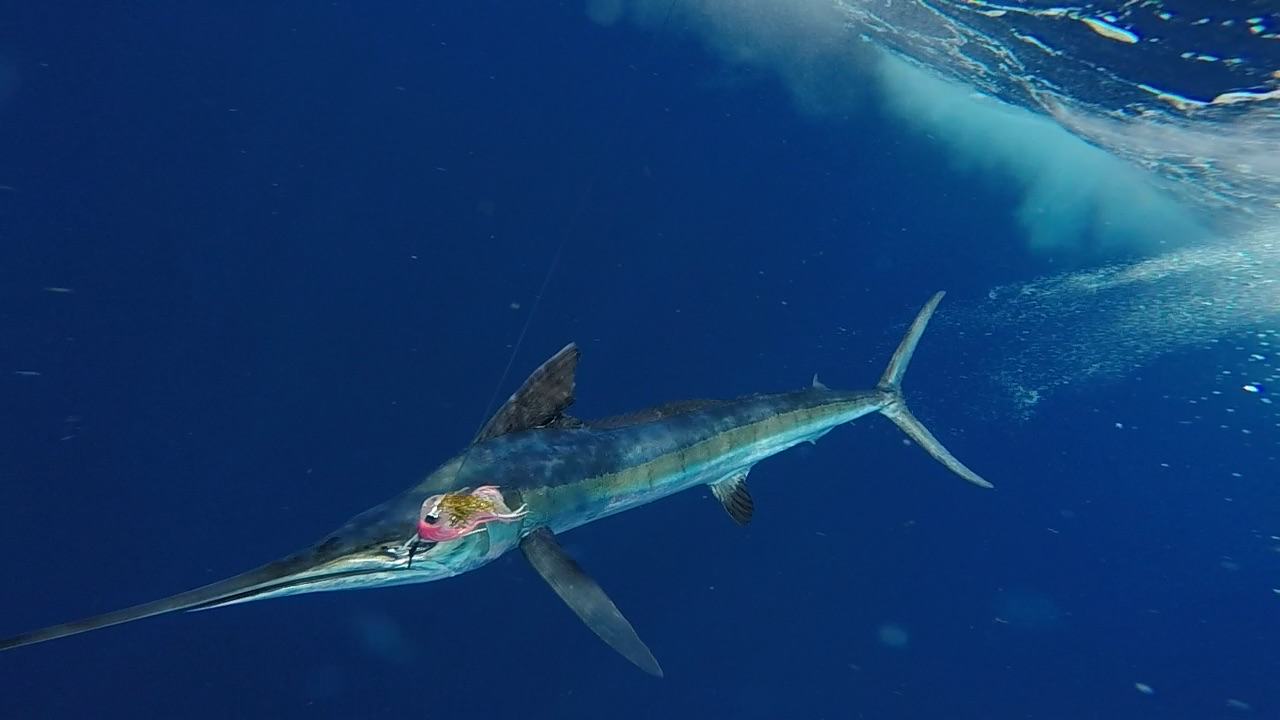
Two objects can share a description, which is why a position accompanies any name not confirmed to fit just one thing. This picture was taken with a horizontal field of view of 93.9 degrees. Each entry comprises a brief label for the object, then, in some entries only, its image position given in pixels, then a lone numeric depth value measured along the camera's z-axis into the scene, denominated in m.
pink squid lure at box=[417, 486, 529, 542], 2.77
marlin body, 2.52
